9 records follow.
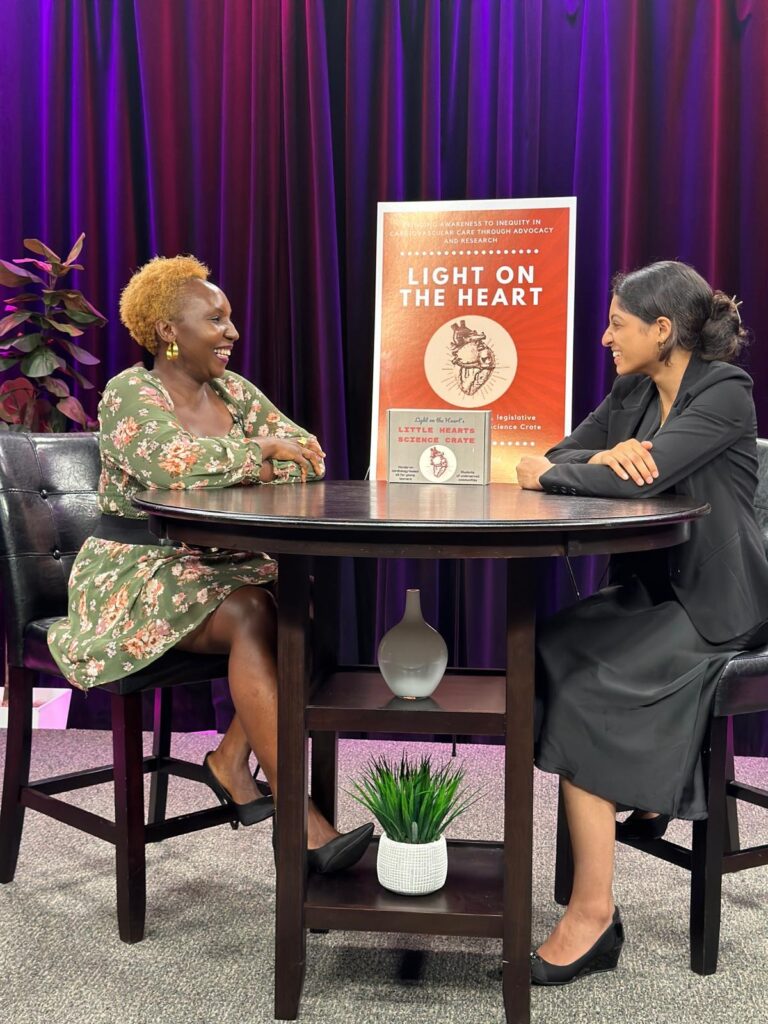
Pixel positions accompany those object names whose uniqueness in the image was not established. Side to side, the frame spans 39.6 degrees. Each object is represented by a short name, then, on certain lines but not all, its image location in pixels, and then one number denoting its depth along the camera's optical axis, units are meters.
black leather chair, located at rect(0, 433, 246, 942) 2.21
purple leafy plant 3.55
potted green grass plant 1.92
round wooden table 1.65
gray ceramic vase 1.92
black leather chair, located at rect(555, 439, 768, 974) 1.99
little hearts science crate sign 2.41
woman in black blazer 1.97
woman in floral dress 2.14
